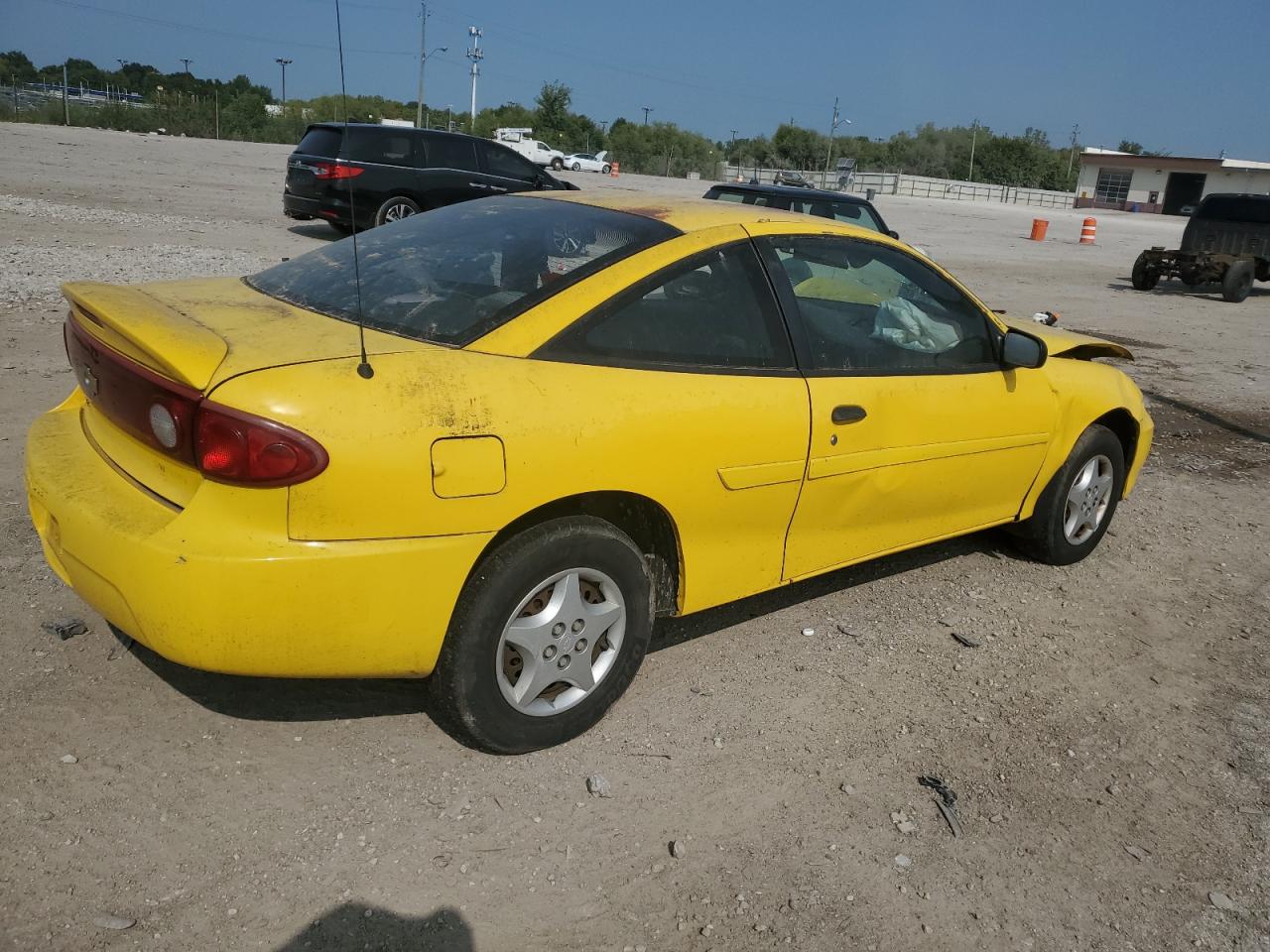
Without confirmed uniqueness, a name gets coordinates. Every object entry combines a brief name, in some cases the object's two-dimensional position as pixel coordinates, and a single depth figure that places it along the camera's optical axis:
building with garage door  65.44
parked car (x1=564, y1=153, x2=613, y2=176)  59.56
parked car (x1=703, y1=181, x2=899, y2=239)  10.19
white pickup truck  56.61
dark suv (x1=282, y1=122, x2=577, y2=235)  14.87
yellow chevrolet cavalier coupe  2.53
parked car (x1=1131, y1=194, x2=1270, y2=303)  18.39
